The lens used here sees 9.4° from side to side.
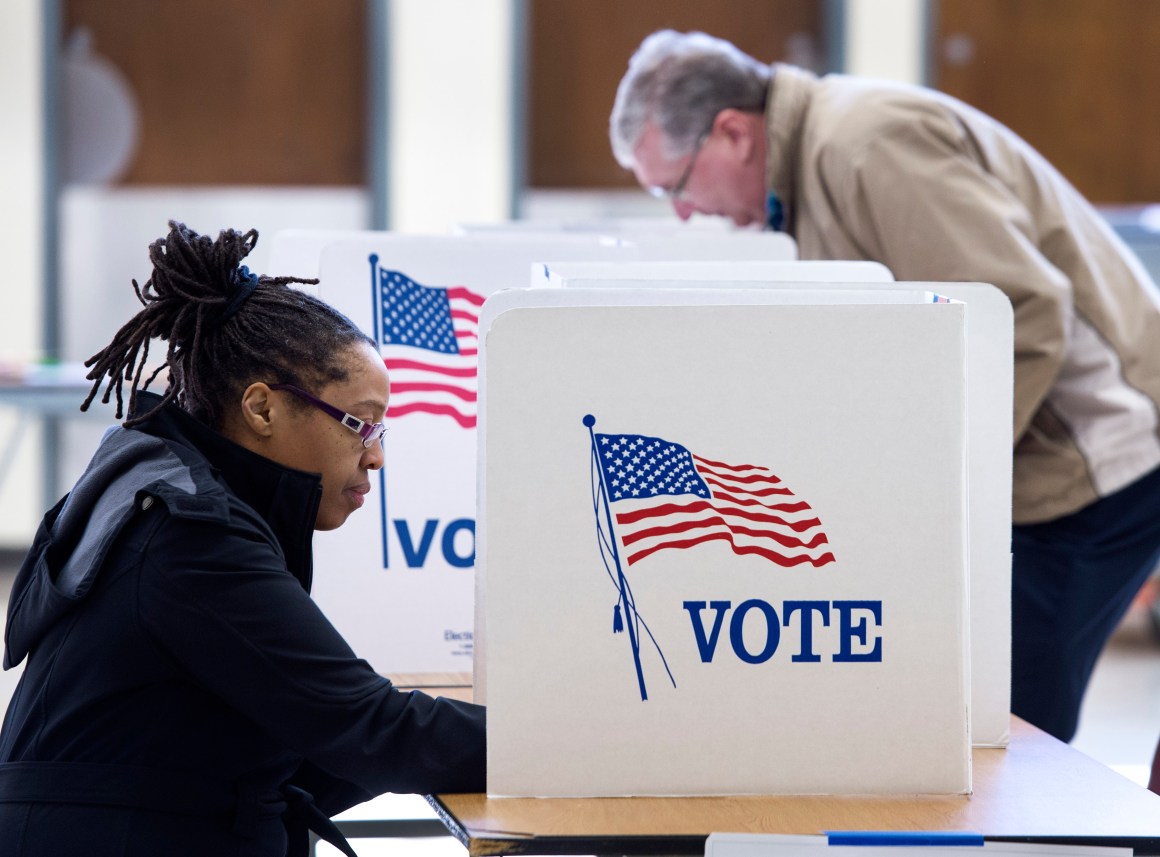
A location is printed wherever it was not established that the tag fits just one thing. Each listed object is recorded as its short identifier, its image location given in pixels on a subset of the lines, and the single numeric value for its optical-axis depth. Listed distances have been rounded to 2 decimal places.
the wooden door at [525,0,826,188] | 16.76
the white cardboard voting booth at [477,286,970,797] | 6.38
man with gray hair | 7.18
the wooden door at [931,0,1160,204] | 16.81
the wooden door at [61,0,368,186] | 16.59
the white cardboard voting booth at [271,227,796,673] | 7.02
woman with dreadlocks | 6.35
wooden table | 6.29
